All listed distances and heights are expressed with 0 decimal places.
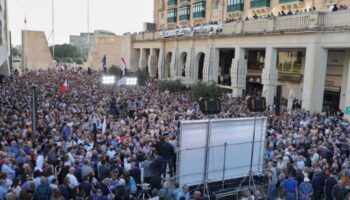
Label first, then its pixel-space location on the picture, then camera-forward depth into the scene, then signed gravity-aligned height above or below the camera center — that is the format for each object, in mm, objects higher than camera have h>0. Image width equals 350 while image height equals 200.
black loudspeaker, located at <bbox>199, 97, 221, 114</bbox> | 12359 -1515
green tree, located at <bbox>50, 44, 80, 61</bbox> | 141250 +1121
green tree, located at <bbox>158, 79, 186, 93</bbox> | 33719 -2503
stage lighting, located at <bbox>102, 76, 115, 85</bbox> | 27719 -1790
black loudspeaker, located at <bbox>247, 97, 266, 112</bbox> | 13805 -1583
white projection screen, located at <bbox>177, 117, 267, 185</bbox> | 10234 -2542
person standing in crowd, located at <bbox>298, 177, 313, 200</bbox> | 10312 -3460
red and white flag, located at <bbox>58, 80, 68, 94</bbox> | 25359 -2301
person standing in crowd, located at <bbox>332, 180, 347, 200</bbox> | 10125 -3438
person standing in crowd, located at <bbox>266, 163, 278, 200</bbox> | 11320 -3589
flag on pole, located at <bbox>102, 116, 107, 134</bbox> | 17247 -3247
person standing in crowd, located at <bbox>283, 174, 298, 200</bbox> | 10477 -3494
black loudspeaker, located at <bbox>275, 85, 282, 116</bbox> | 20531 -2103
